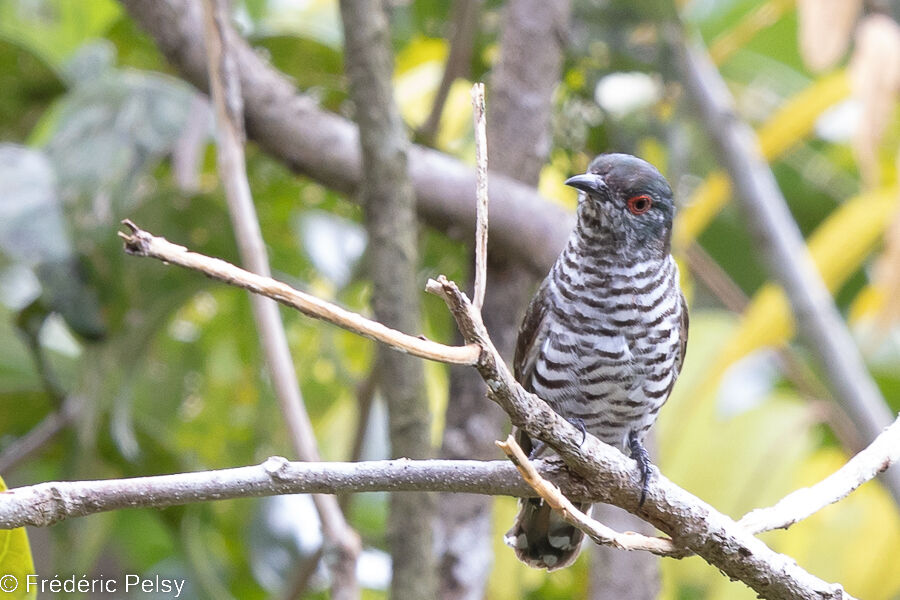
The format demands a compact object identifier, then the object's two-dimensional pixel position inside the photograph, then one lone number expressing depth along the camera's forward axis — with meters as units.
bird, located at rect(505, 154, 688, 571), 4.36
